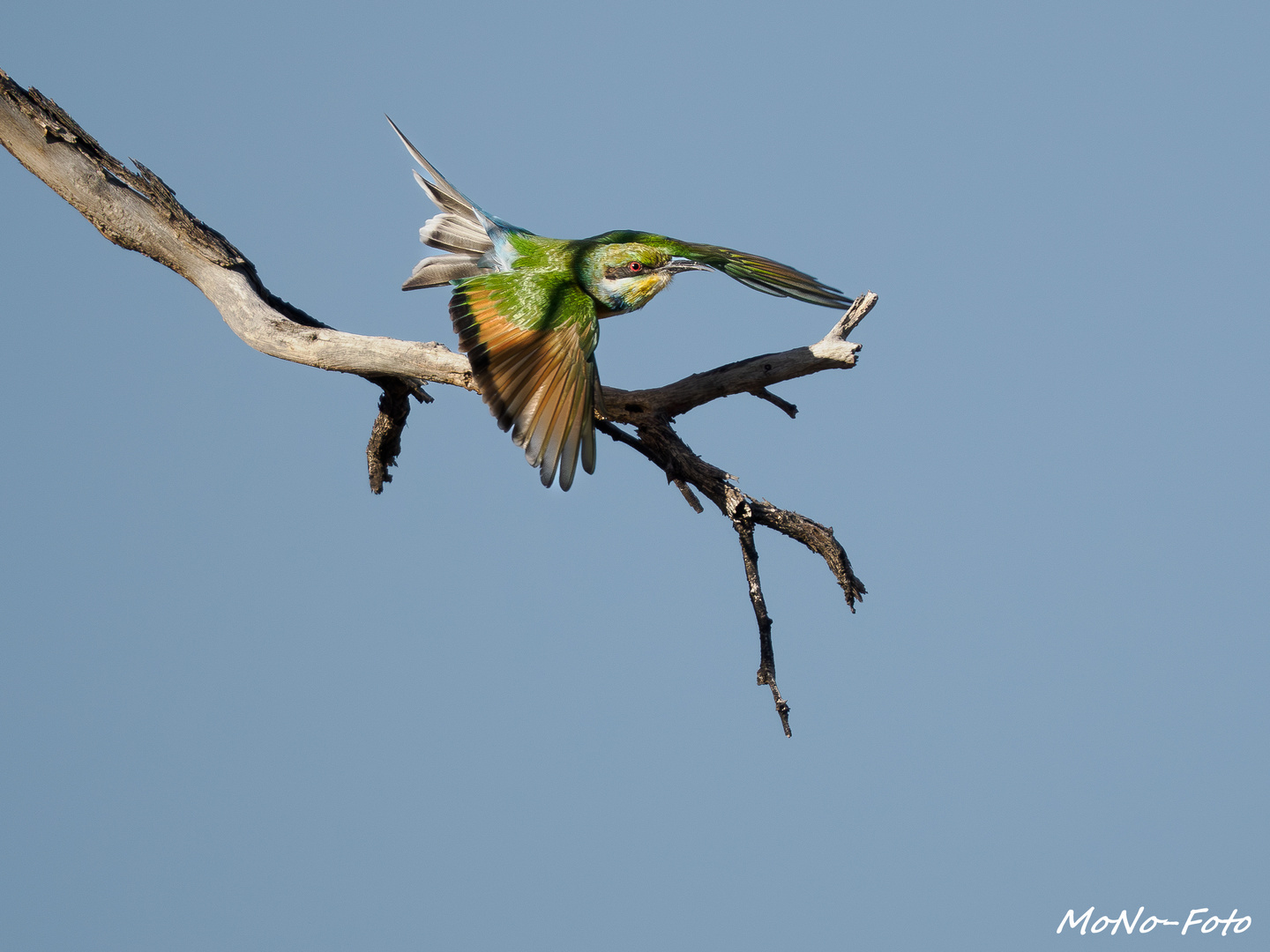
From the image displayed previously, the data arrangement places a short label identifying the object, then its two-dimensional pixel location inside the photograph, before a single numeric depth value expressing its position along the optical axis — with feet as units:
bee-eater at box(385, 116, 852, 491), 31.27
